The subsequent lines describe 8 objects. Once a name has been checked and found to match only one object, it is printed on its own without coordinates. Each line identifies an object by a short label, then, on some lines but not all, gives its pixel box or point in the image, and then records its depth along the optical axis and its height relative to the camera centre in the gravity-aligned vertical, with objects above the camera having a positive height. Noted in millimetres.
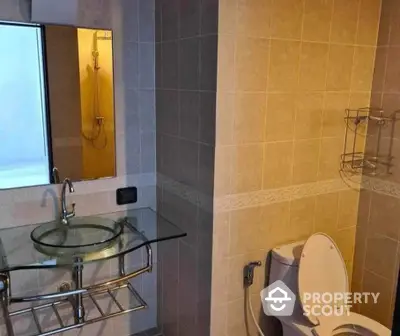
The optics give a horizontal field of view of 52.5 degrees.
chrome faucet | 1927 -609
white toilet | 1848 -933
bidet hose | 1951 -1120
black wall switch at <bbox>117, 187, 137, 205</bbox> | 2111 -612
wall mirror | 1788 -133
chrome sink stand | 1634 -1061
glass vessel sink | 1663 -702
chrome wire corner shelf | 2074 -318
